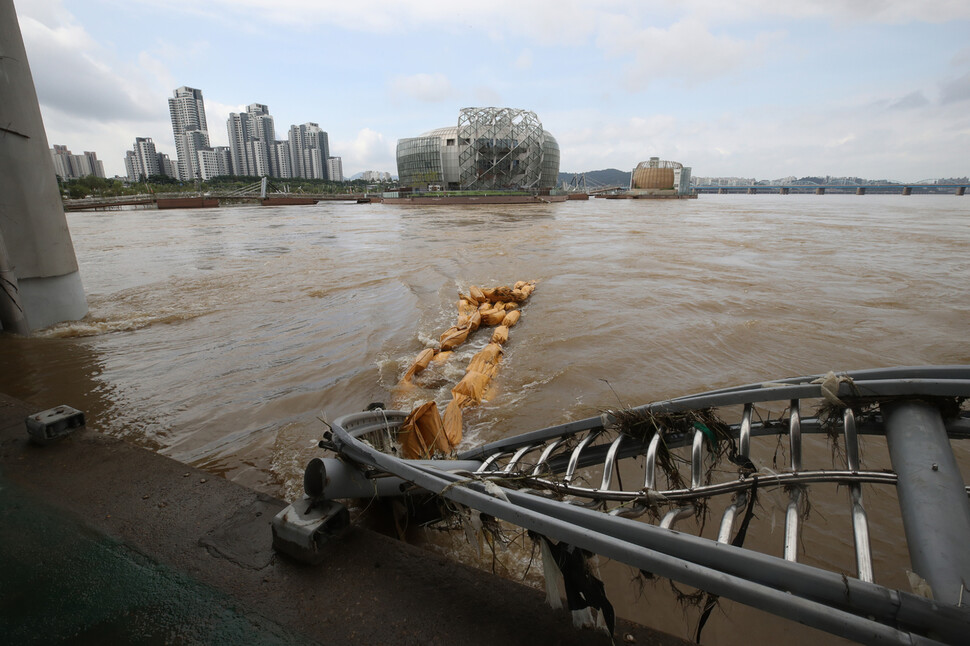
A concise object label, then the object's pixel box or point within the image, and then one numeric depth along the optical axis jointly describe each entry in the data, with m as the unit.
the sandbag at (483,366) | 4.78
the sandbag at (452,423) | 2.78
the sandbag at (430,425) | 2.53
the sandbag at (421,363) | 4.85
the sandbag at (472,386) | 4.20
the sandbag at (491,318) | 6.81
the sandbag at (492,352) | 5.14
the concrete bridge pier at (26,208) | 5.15
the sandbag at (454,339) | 5.77
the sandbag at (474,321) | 6.41
